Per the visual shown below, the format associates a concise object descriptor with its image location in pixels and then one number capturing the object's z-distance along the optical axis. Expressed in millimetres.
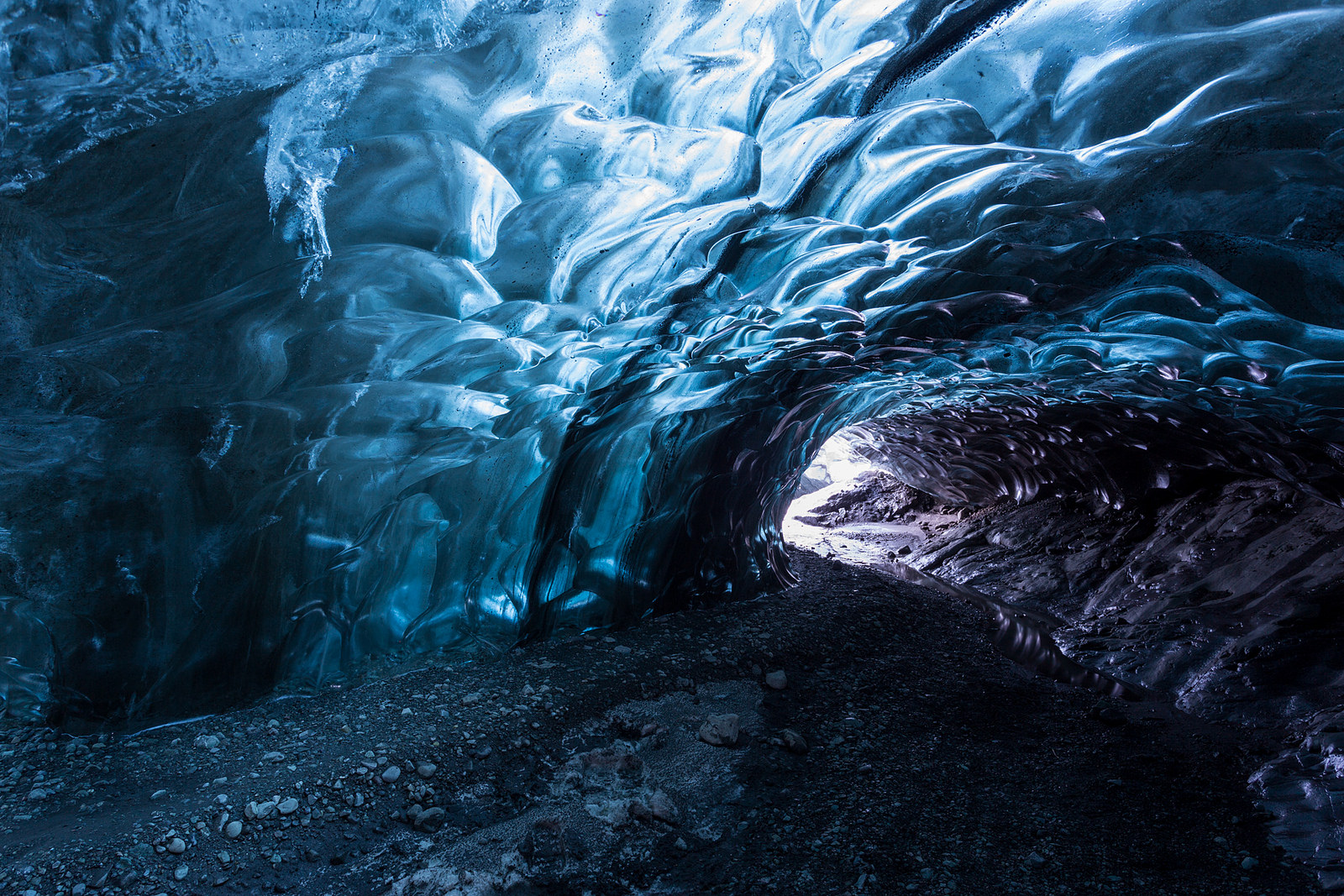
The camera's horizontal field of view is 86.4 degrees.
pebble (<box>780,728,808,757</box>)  3344
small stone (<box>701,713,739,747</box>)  3305
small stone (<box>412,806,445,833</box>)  2656
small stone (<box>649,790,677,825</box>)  2824
